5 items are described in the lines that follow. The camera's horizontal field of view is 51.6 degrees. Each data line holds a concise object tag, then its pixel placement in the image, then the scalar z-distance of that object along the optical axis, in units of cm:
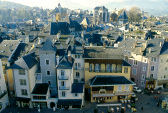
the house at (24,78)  4456
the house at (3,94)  4468
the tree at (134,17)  17039
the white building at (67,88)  4472
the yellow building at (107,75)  4809
